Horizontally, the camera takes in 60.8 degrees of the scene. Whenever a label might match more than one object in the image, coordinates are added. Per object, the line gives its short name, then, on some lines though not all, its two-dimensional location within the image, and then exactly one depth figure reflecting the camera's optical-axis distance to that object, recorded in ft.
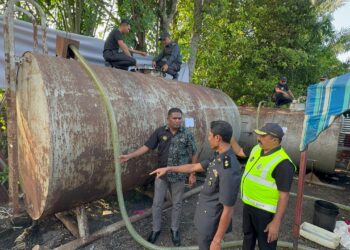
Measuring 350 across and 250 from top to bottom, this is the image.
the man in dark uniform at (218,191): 9.06
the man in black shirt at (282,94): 33.55
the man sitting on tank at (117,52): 19.25
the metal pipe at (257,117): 27.74
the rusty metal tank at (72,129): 11.60
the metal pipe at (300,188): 14.86
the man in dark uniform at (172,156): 14.01
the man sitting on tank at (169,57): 23.45
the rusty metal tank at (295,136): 25.45
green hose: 12.63
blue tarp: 13.17
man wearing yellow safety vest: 10.09
